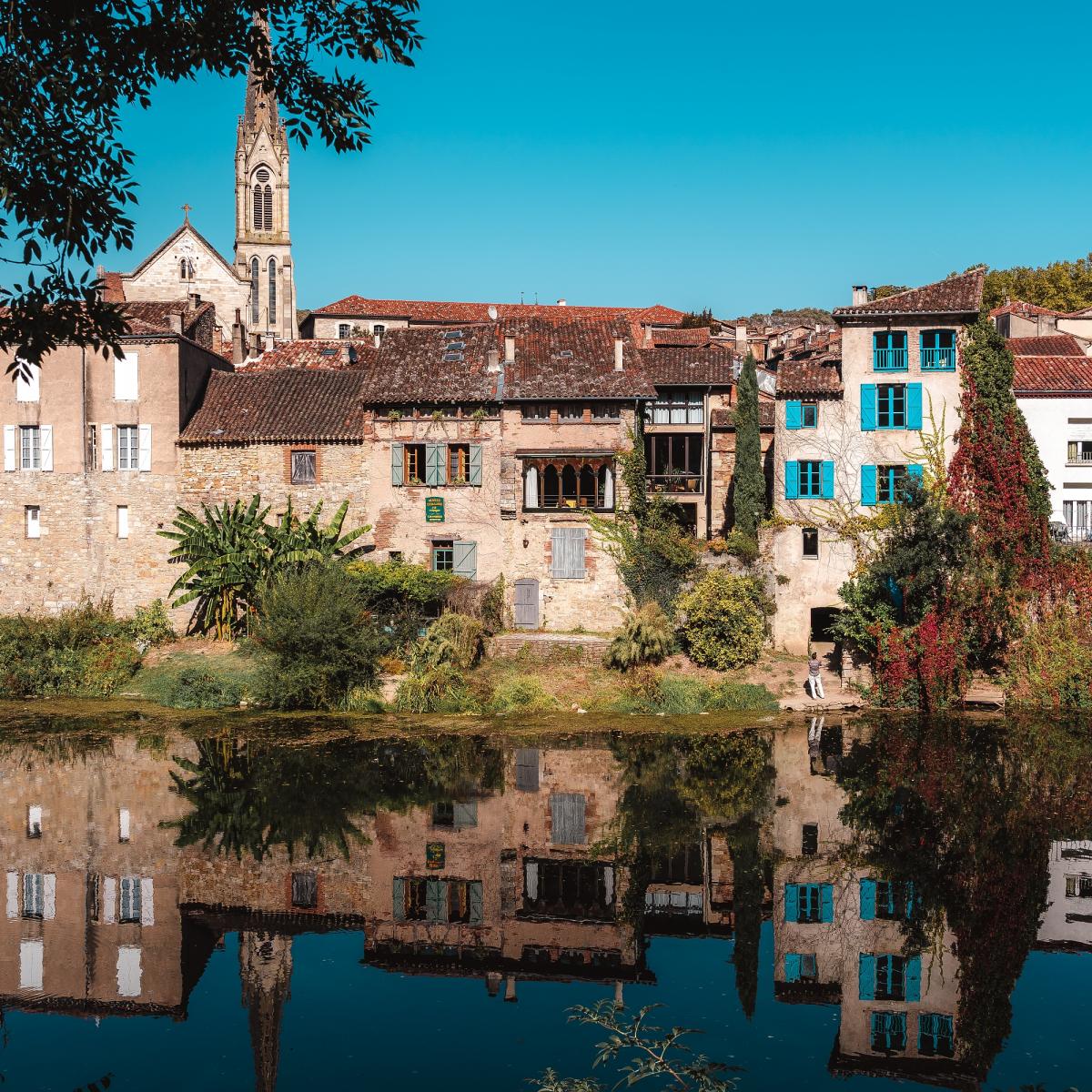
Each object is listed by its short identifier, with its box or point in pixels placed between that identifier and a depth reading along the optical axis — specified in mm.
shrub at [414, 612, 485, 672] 29625
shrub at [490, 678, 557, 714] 28609
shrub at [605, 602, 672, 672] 29672
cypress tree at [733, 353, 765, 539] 34938
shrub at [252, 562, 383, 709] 28625
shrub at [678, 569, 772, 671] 29984
